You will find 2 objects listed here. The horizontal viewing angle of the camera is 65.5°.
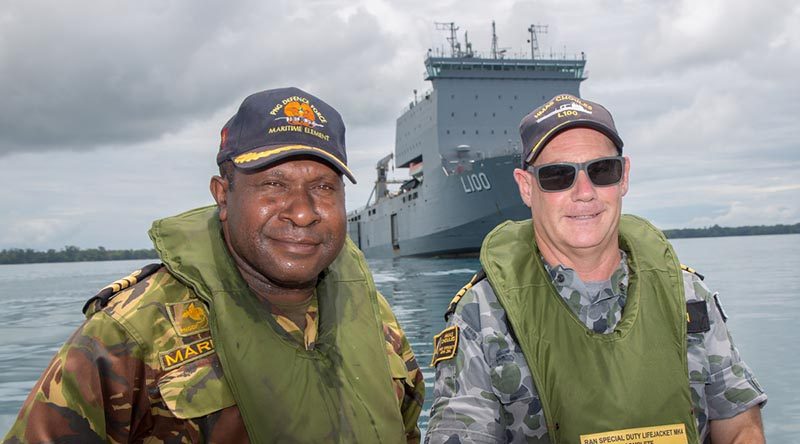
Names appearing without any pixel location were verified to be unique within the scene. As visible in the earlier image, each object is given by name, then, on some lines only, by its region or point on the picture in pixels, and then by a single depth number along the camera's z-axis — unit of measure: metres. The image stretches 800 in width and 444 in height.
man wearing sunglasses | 2.11
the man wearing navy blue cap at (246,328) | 1.82
